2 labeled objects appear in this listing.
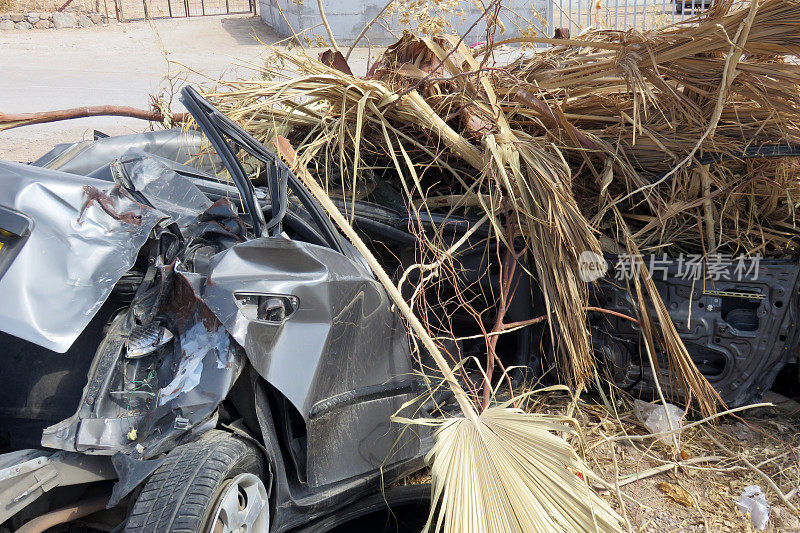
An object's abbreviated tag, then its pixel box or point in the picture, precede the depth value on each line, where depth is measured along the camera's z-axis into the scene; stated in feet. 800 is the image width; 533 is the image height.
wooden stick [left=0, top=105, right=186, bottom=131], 11.97
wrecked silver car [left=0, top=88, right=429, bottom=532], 6.33
